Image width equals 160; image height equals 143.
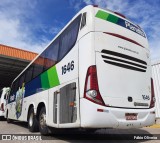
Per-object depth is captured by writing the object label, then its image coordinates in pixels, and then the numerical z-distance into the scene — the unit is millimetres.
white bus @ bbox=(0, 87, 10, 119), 10185
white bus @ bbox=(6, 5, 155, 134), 3063
